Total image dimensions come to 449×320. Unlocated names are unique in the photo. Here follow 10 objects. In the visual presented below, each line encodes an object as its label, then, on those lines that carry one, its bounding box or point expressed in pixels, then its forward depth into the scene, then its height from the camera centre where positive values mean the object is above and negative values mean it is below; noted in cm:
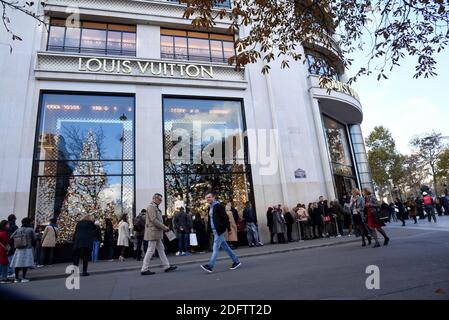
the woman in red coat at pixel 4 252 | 780 -2
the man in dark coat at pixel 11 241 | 845 +26
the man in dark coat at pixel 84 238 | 842 +17
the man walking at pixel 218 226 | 704 +17
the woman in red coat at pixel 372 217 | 913 +13
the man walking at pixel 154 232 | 766 +17
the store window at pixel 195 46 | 1571 +979
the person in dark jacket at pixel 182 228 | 1219 +35
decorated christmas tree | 1224 +219
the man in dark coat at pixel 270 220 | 1367 +42
